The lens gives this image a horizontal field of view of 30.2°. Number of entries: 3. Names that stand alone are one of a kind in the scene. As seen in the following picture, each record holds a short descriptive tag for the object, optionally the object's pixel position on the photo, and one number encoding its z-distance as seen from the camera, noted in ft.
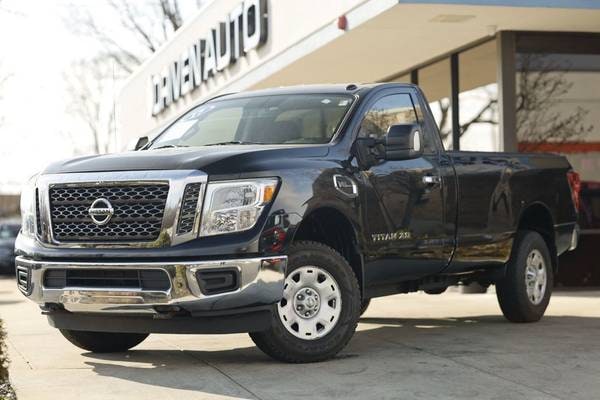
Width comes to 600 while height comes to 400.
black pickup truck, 23.77
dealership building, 46.09
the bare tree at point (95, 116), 235.40
